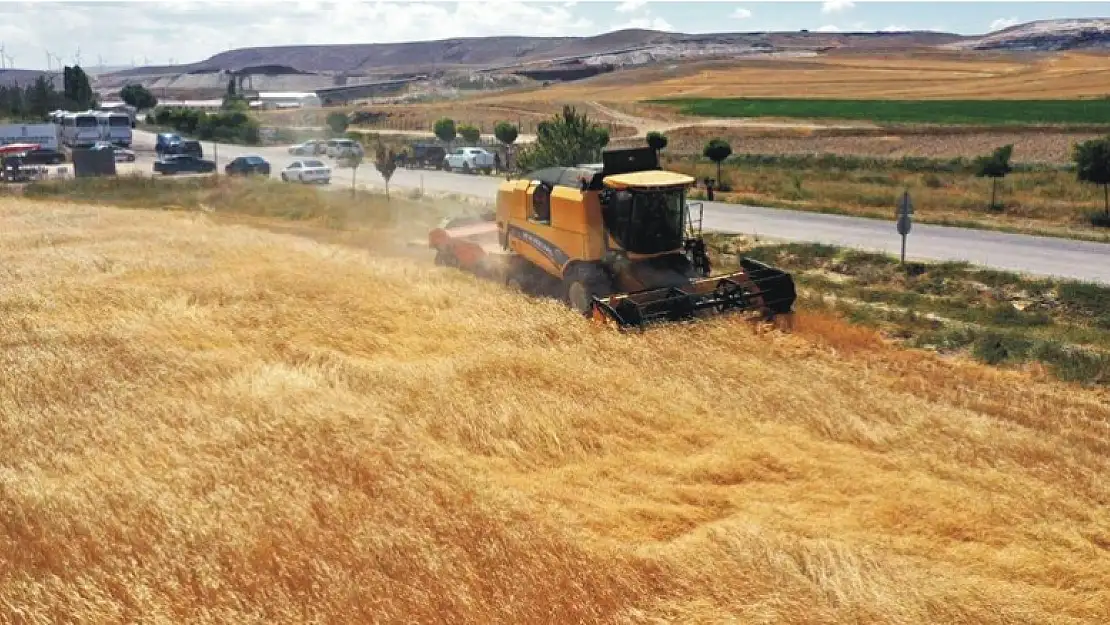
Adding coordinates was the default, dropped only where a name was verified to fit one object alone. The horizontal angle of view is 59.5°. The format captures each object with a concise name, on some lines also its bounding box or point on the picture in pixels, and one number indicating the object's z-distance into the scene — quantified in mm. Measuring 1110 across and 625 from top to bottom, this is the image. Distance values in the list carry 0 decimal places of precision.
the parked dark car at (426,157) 56875
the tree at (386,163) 36594
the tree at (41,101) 100250
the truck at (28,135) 61781
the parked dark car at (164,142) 64500
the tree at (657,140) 44697
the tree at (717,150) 44969
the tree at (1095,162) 32000
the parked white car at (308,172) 47438
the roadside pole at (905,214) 22541
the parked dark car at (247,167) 50500
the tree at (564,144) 34009
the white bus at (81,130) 70062
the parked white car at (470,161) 53925
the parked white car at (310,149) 61406
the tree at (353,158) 42700
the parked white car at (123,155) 63188
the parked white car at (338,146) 57188
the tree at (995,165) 36250
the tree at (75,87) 112250
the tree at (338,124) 84788
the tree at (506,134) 59312
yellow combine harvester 17250
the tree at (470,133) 67688
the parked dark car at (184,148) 62281
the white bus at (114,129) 71125
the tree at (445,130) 68375
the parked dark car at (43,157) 59375
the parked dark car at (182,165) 54406
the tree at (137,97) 122625
